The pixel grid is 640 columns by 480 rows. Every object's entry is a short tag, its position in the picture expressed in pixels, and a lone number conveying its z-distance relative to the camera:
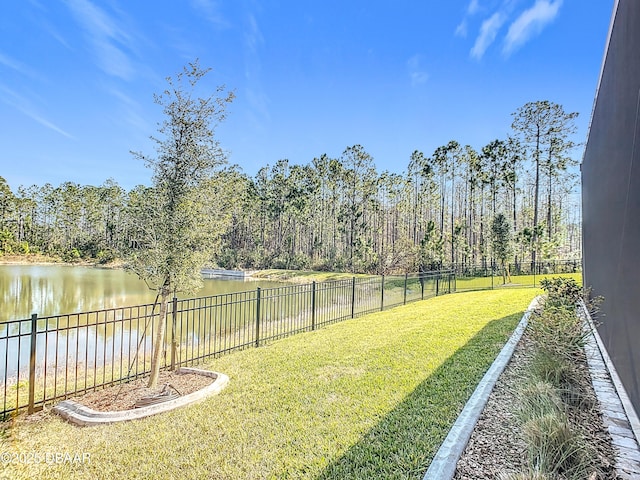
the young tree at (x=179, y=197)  4.26
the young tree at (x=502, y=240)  18.62
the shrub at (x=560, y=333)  3.57
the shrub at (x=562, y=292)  5.23
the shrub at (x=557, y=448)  2.15
